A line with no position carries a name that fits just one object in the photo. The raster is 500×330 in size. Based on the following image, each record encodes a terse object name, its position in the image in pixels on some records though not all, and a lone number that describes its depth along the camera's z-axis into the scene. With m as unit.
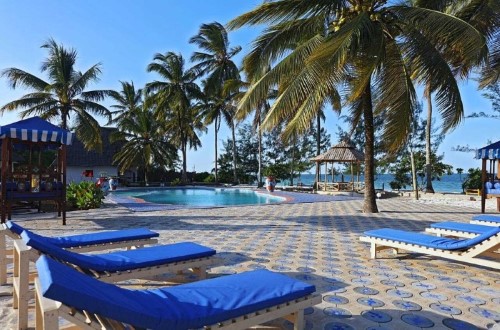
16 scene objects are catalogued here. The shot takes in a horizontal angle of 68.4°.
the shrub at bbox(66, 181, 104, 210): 11.05
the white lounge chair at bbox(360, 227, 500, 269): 4.00
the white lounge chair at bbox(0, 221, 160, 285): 3.72
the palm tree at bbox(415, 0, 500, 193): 9.01
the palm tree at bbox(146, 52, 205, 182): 24.88
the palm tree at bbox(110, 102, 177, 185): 25.16
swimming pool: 16.95
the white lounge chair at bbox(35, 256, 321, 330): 1.77
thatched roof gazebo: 20.05
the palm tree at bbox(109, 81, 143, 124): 27.23
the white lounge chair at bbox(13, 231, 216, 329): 2.80
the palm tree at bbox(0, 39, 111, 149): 17.97
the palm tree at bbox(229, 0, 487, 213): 6.59
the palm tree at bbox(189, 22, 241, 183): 24.56
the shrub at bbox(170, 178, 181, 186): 26.92
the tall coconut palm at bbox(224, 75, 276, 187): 21.16
